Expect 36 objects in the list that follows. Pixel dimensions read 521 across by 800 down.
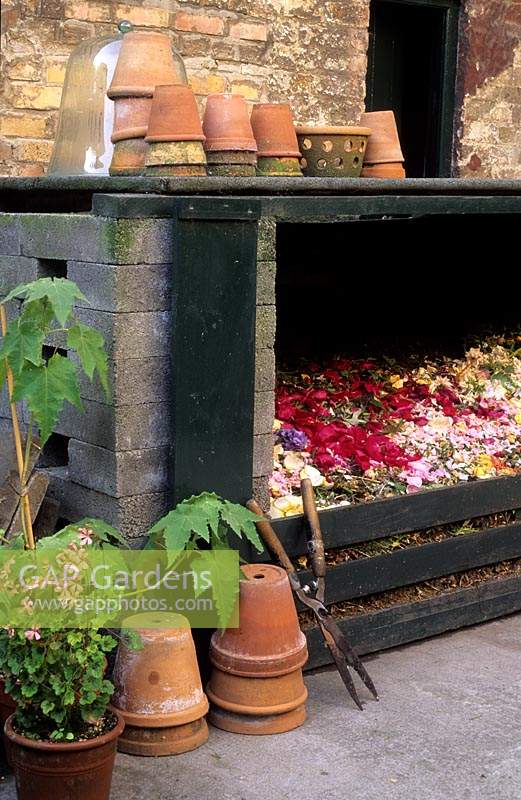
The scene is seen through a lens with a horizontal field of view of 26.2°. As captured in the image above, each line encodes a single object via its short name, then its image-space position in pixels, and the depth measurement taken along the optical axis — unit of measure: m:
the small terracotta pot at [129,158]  4.27
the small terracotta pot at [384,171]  4.79
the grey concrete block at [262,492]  4.14
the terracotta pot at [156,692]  3.61
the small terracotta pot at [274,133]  4.48
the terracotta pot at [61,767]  3.12
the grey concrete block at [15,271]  4.23
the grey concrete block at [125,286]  3.77
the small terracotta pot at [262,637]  3.78
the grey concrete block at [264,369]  4.08
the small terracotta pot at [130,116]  4.33
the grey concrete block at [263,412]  4.11
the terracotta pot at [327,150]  4.61
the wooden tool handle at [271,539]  3.98
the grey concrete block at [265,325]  4.04
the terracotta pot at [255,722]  3.77
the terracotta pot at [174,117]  4.11
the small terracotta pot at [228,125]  4.32
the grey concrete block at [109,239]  3.76
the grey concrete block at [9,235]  4.30
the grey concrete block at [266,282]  4.02
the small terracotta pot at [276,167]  4.46
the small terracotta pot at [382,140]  4.82
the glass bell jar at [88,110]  5.20
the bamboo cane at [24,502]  3.38
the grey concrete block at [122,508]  3.87
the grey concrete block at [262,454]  4.13
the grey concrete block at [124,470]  3.84
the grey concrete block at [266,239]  3.98
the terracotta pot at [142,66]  4.39
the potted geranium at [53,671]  3.13
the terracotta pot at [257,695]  3.77
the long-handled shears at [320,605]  3.96
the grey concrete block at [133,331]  3.77
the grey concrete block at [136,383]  3.79
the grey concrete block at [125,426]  3.82
